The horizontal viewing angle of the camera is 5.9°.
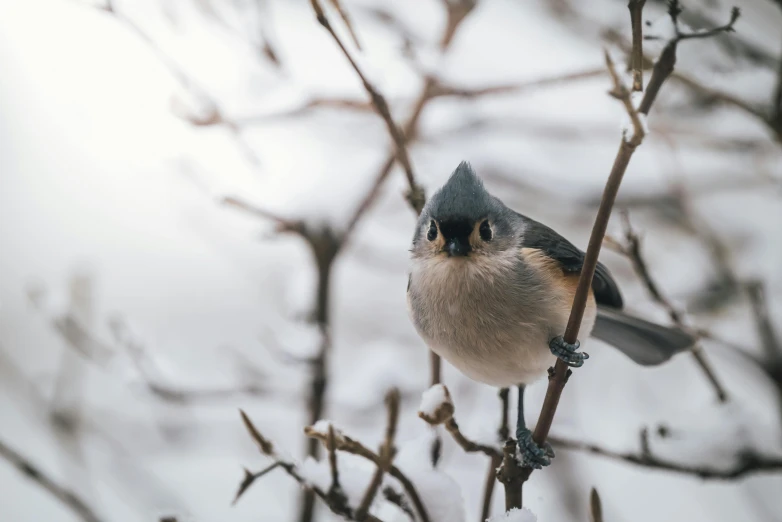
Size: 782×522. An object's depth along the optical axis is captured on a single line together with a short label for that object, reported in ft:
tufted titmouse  7.77
